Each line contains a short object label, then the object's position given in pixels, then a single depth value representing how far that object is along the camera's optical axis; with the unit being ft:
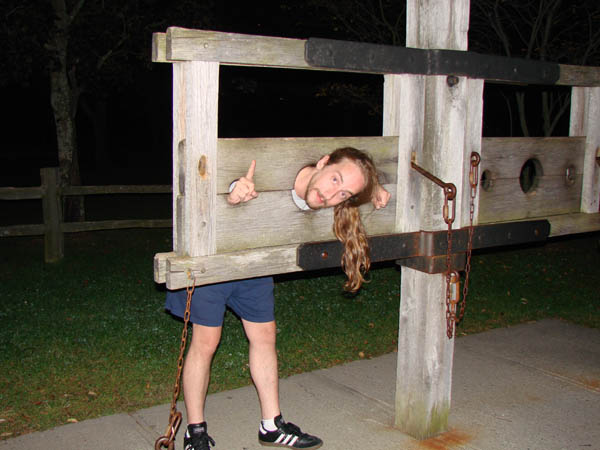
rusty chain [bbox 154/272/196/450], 8.90
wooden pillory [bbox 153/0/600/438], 8.79
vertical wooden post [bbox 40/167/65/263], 28.32
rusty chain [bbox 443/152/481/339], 11.23
